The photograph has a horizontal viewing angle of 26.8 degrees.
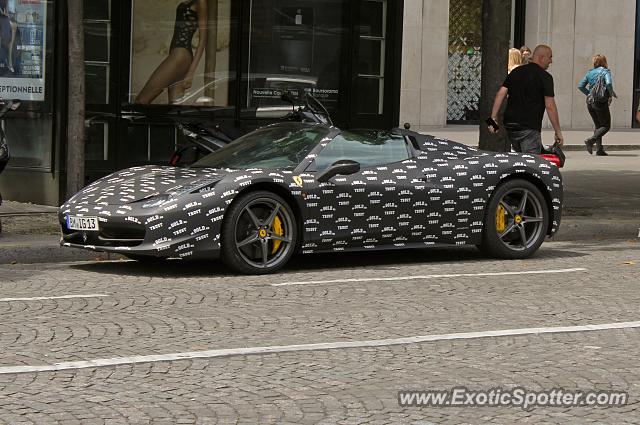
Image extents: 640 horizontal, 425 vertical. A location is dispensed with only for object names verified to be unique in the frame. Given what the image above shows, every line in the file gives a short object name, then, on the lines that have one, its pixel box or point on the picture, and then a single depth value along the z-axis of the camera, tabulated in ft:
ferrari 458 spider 33.83
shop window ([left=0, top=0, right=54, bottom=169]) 50.03
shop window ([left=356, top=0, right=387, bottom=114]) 56.70
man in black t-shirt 47.50
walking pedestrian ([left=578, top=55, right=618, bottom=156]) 81.56
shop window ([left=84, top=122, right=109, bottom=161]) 51.26
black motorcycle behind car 45.21
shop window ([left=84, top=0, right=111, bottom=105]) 50.72
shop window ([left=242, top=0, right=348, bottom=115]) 54.90
